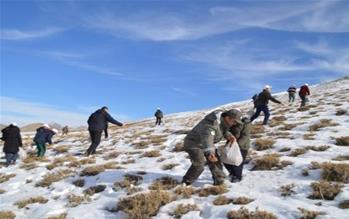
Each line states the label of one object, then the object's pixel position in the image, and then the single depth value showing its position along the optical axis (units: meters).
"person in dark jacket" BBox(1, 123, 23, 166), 17.97
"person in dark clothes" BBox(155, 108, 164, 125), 42.58
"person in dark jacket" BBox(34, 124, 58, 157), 19.59
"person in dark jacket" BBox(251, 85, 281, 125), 22.29
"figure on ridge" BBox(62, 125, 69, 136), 41.97
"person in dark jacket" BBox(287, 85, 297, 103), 39.64
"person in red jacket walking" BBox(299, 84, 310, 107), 30.20
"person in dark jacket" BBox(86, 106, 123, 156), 18.06
